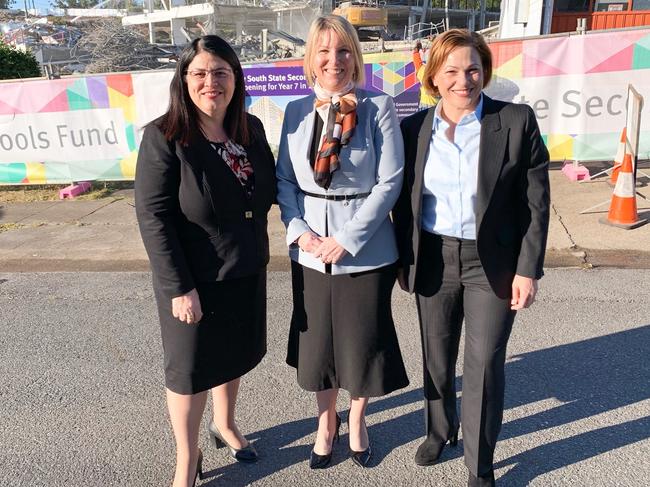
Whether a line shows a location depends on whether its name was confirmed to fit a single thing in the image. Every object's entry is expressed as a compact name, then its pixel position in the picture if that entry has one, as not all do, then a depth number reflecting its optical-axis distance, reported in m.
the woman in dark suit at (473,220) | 2.20
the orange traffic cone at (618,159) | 6.45
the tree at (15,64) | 10.42
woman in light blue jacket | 2.32
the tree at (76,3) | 101.03
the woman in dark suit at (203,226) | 2.18
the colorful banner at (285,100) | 7.22
